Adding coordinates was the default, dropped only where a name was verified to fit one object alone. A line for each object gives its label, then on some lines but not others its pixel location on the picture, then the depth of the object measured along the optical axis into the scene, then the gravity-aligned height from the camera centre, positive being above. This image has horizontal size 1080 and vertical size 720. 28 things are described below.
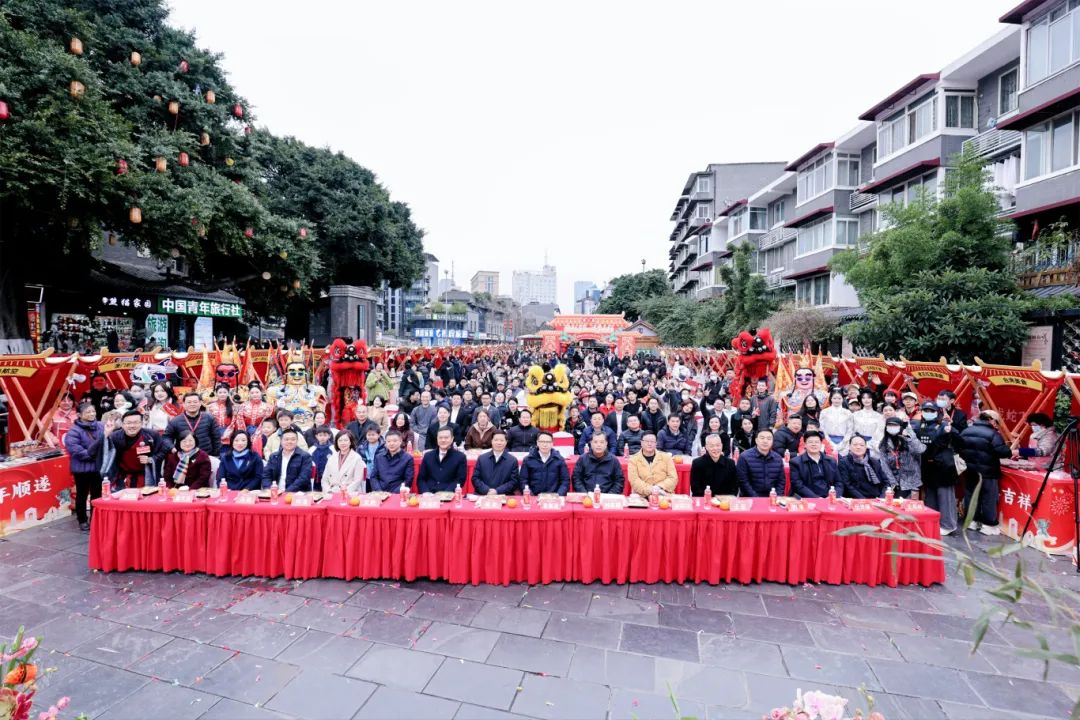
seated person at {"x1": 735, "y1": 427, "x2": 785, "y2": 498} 6.04 -1.35
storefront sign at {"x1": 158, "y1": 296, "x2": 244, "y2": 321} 20.38 +1.35
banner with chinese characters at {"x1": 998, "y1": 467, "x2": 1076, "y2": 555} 6.07 -1.82
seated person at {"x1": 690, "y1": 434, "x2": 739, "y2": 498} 6.03 -1.36
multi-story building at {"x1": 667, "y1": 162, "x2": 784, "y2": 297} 40.62 +11.39
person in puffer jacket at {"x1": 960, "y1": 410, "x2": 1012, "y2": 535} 6.52 -1.33
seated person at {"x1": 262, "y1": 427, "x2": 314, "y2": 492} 5.98 -1.33
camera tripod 5.56 -1.23
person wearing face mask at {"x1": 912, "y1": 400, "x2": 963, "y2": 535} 6.57 -1.44
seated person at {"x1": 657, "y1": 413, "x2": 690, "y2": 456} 7.72 -1.32
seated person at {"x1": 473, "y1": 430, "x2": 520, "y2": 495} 5.97 -1.36
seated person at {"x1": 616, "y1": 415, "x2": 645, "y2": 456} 7.89 -1.36
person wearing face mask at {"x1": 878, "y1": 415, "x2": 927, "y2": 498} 6.69 -1.32
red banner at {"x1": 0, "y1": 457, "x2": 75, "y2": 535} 6.46 -1.83
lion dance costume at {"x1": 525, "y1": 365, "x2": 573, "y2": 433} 9.07 -0.89
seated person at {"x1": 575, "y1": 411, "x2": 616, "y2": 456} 7.66 -1.21
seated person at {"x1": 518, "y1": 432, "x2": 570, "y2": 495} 6.01 -1.36
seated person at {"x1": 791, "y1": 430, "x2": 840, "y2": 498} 6.05 -1.37
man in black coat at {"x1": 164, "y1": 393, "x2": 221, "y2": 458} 7.15 -1.05
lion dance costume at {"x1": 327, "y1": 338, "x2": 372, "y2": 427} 11.04 -0.69
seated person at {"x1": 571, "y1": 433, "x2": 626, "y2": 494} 6.15 -1.39
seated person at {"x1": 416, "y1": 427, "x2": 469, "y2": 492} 6.06 -1.34
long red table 5.16 -1.84
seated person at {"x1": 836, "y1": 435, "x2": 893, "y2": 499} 6.05 -1.40
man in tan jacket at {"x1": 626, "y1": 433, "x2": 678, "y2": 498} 6.04 -1.36
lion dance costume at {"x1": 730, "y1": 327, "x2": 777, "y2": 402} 11.89 -0.23
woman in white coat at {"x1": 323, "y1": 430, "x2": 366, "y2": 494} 6.00 -1.36
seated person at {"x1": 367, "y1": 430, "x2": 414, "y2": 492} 6.01 -1.34
